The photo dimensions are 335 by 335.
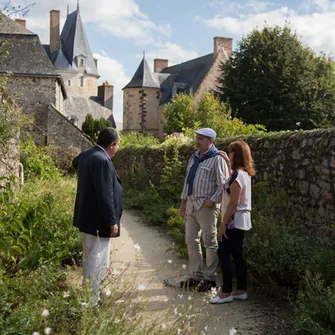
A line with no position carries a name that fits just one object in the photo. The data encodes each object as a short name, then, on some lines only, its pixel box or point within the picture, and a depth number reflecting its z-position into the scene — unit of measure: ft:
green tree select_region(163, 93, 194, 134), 94.12
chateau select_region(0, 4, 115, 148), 80.59
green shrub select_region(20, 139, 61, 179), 49.99
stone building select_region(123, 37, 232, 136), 180.75
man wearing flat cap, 18.31
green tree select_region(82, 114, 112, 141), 140.43
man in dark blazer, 15.02
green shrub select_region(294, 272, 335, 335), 12.90
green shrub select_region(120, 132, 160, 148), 70.64
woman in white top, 17.02
